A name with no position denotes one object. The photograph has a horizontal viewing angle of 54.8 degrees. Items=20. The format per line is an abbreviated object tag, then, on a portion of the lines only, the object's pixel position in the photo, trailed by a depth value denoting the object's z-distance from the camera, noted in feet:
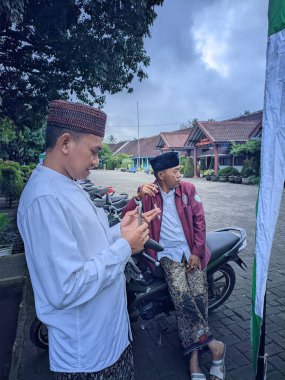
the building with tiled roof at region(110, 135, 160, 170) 161.19
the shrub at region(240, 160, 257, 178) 69.46
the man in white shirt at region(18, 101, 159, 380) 3.52
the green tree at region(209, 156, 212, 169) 96.99
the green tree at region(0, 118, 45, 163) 54.56
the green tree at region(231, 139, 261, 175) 67.62
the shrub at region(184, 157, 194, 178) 99.40
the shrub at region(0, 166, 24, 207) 33.22
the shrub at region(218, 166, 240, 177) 76.93
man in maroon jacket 7.69
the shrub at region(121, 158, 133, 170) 167.40
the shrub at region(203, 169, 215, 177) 88.28
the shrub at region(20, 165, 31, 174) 58.45
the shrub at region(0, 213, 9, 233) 17.31
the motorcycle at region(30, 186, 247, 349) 8.32
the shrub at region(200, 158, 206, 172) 103.38
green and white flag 4.21
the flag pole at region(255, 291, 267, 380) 5.15
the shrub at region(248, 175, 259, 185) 63.94
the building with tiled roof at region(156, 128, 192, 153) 120.06
